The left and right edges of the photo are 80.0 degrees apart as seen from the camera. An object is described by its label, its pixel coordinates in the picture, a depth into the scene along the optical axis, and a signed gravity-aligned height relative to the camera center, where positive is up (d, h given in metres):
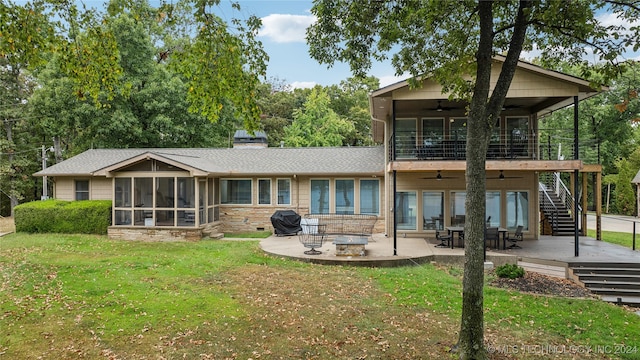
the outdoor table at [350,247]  11.15 -1.80
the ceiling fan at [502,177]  14.03 +0.33
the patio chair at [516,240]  12.17 -1.73
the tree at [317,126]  31.78 +5.07
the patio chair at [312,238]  11.76 -1.86
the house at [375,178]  12.25 +0.36
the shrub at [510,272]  9.38 -2.13
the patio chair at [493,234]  11.72 -1.49
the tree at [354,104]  35.88 +8.06
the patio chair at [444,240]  12.62 -1.83
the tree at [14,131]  26.53 +4.22
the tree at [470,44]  5.28 +2.58
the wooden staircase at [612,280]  8.77 -2.34
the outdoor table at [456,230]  12.12 -1.40
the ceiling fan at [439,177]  14.04 +0.34
